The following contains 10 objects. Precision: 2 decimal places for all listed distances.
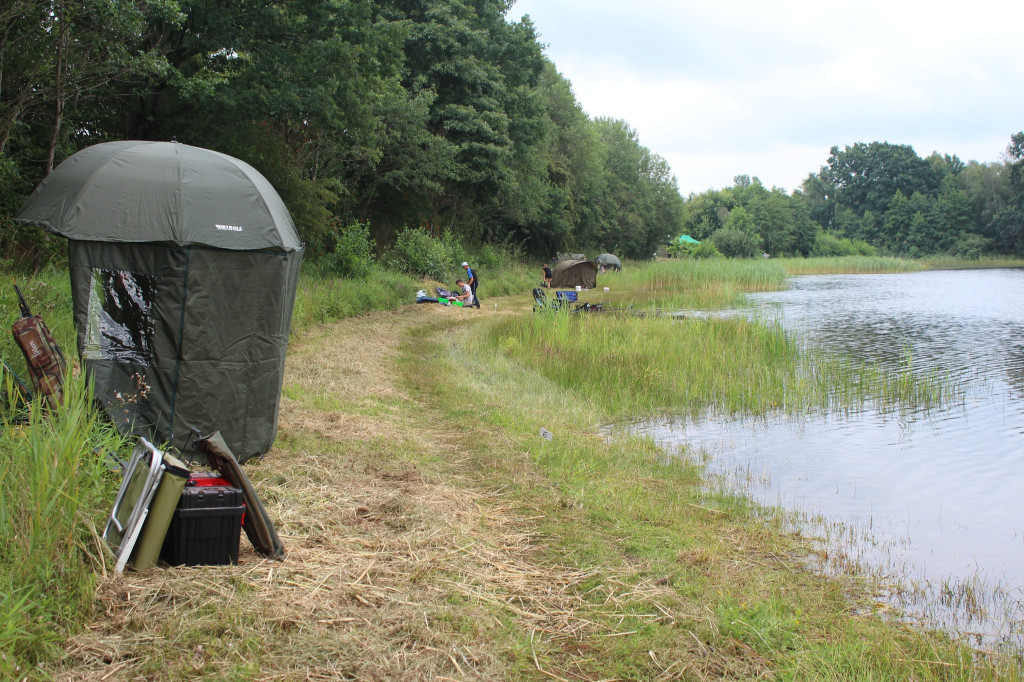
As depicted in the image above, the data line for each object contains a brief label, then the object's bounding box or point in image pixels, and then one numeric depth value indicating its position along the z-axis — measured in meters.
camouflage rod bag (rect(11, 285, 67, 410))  4.84
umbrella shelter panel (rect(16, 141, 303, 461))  5.30
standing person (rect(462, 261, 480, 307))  21.52
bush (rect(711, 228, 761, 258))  69.94
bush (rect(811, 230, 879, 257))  87.81
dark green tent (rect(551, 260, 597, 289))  29.72
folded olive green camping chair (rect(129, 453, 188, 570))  3.77
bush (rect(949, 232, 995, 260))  78.62
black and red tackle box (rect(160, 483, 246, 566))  3.87
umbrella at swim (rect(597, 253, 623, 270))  43.58
